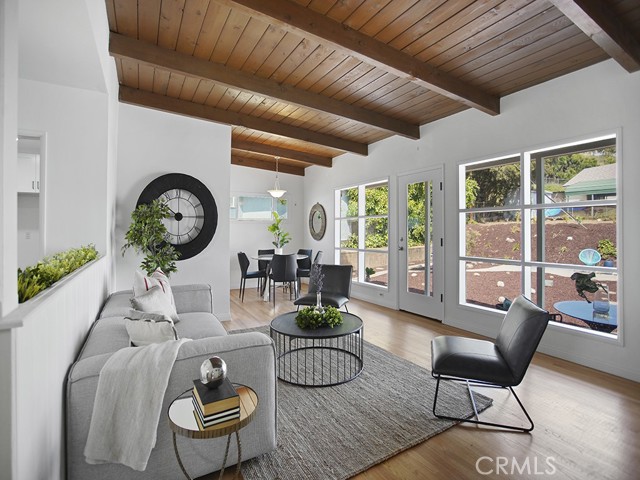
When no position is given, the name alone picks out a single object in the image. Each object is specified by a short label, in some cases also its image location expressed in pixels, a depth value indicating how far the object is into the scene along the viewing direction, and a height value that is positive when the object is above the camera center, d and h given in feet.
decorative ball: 4.16 -1.67
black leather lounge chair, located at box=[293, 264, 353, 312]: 13.56 -1.80
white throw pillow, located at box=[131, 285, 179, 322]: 7.42 -1.46
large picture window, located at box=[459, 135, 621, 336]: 10.06 +0.31
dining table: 19.47 -1.35
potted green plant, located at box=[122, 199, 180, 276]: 12.65 +0.17
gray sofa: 4.61 -2.36
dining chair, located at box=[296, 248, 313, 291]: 20.23 -1.60
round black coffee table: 8.75 -3.73
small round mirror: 23.58 +1.39
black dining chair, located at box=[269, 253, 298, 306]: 17.98 -1.53
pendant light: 21.21 +3.06
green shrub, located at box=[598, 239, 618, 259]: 9.85 -0.25
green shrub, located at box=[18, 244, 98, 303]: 4.05 -0.49
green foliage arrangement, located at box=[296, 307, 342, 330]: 8.98 -2.14
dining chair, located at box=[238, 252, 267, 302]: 19.53 -1.91
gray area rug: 5.77 -3.84
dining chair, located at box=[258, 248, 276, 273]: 20.35 -1.46
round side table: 3.80 -2.17
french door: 14.79 -0.12
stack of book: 3.85 -1.95
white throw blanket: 4.46 -2.35
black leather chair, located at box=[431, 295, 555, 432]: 6.71 -2.51
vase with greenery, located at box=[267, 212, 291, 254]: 22.45 +0.47
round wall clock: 14.17 +1.27
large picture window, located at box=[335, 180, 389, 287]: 18.78 +0.60
